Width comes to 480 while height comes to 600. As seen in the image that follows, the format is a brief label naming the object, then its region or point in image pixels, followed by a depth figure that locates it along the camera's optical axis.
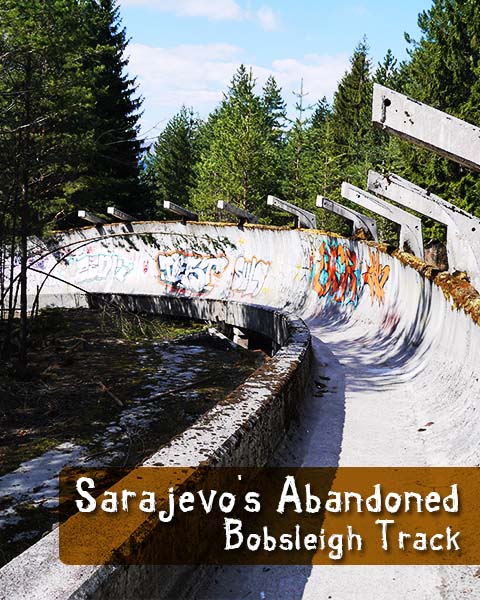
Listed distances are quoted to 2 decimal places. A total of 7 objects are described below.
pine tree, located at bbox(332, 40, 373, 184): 45.53
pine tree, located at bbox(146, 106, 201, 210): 58.12
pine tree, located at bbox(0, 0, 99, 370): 10.95
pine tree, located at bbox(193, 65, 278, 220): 44.78
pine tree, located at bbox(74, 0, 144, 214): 35.16
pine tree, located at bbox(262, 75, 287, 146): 65.62
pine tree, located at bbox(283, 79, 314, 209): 50.88
